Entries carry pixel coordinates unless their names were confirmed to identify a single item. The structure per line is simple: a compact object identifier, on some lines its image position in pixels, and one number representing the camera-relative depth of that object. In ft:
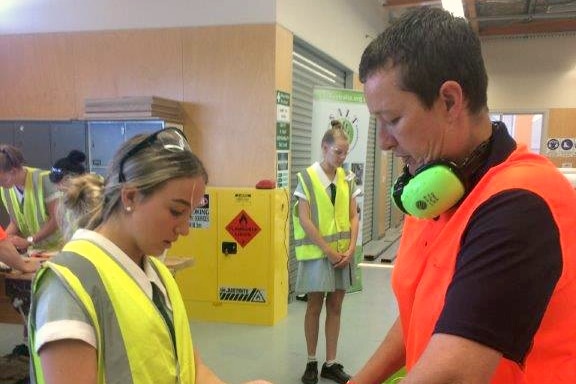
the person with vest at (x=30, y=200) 12.60
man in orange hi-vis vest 2.46
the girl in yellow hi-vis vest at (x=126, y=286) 3.59
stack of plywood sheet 14.42
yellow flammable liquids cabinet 14.70
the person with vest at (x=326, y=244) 11.65
